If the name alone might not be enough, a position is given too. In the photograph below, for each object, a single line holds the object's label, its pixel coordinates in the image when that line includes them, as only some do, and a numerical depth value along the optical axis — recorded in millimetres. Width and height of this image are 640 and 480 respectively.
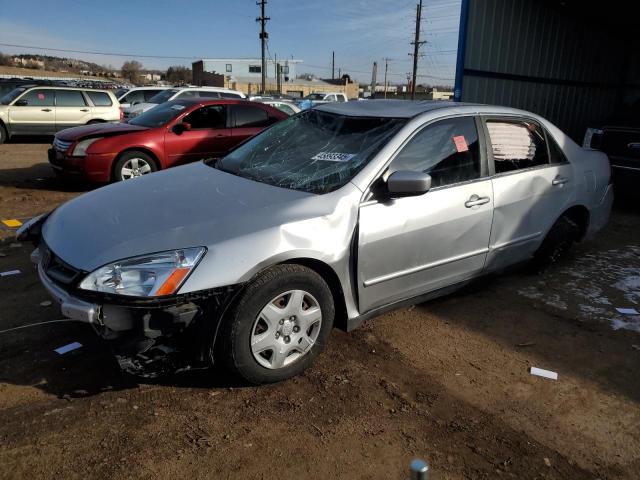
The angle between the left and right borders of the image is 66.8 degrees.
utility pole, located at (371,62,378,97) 50856
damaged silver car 2436
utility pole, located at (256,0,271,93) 40481
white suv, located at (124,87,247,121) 15612
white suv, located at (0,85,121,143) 12859
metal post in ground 1207
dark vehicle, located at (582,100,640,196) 7289
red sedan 7133
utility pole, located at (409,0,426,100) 43906
